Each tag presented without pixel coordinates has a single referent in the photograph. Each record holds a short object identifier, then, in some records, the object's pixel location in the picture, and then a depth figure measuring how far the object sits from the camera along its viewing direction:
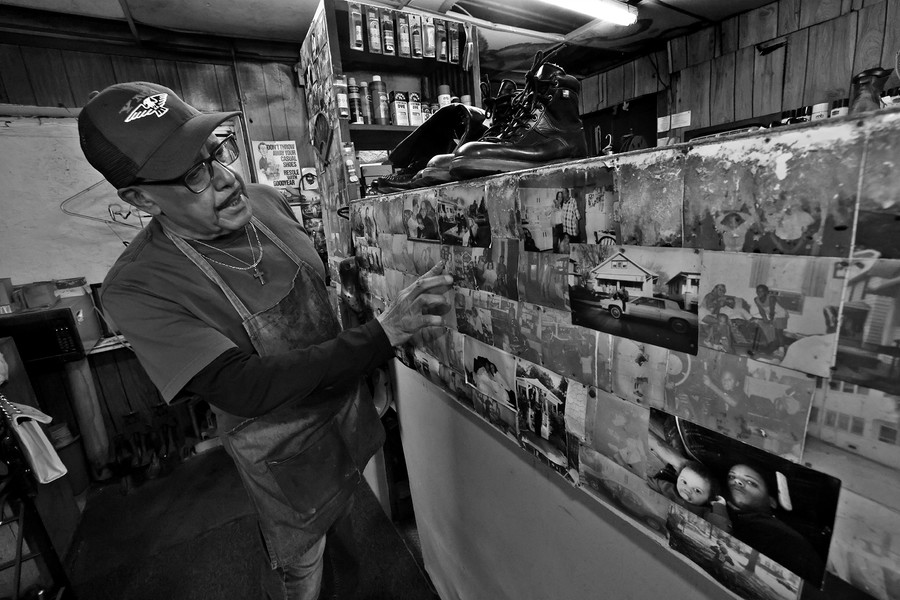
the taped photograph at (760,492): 0.38
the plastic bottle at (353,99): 2.07
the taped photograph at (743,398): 0.38
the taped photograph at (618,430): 0.53
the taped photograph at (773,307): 0.34
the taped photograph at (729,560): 0.44
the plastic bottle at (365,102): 2.13
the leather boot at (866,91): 1.80
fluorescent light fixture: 2.32
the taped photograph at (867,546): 0.34
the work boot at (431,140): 1.18
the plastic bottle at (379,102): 2.14
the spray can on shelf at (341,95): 1.88
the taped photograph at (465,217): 0.75
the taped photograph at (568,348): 0.58
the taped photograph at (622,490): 0.55
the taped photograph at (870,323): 0.30
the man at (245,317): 0.93
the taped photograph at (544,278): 0.60
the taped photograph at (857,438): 0.32
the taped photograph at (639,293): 0.44
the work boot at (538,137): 0.81
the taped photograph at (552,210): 0.55
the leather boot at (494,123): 0.99
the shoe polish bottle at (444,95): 2.30
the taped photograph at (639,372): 0.49
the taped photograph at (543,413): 0.68
